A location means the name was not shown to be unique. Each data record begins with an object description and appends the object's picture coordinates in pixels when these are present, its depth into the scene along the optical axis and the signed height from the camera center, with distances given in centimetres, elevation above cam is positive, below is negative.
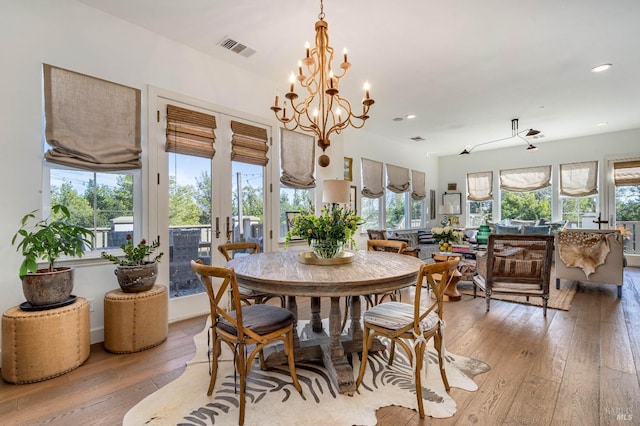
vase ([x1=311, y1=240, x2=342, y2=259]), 213 -23
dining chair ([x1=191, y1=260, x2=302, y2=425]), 162 -65
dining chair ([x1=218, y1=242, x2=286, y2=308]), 251 -64
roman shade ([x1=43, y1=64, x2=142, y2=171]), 243 +82
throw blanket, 399 -46
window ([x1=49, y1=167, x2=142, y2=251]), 256 +15
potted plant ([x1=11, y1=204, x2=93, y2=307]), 206 -30
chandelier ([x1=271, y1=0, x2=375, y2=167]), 224 +104
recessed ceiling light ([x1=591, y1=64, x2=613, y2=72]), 355 +175
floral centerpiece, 212 -10
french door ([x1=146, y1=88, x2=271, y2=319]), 303 +18
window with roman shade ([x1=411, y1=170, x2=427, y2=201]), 771 +78
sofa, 601 -51
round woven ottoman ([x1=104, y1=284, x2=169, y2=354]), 244 -86
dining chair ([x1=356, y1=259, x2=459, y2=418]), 169 -65
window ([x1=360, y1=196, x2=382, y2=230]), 634 +8
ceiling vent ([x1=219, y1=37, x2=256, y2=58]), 311 +179
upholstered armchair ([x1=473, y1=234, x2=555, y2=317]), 329 -56
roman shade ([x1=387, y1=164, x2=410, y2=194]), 690 +86
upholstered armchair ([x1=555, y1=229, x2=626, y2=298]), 392 -56
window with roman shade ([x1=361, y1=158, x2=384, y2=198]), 624 +77
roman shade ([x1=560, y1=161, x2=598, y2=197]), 662 +81
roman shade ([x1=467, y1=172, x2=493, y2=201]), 795 +78
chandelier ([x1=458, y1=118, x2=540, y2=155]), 558 +173
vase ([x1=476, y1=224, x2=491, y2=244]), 555 -37
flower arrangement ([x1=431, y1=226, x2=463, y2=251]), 438 -31
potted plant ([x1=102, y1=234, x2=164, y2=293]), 252 -44
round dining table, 168 -38
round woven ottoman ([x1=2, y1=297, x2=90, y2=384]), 200 -86
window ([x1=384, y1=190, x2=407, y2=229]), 694 +13
